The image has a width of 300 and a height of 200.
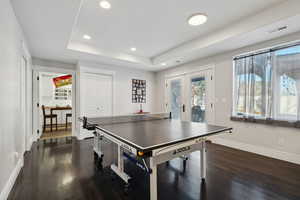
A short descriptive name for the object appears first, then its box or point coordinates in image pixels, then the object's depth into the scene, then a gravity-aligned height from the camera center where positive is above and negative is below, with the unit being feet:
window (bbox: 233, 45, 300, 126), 8.61 +1.06
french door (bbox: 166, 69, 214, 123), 13.15 +0.39
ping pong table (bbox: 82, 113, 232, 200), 3.90 -1.28
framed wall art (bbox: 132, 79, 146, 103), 17.76 +1.23
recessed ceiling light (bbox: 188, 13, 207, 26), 7.93 +4.96
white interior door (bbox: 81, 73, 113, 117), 14.16 +0.58
